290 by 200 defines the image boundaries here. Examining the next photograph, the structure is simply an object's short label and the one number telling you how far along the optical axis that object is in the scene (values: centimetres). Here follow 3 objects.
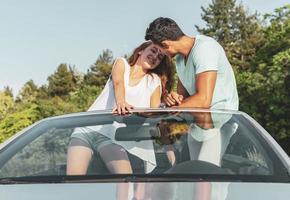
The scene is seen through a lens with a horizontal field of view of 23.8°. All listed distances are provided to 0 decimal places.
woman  453
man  439
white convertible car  280
